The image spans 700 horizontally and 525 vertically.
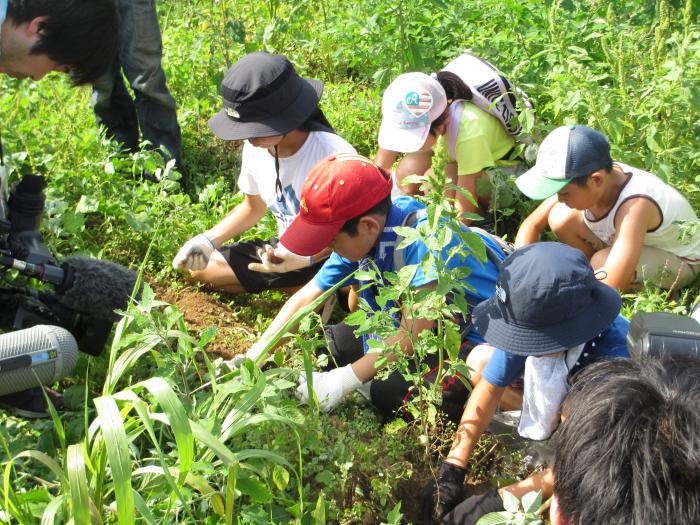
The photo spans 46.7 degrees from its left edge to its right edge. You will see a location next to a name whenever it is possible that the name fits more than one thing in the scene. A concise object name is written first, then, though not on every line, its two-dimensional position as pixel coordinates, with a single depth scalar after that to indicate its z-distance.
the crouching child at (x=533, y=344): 2.01
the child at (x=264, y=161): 2.96
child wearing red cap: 2.36
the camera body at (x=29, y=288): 2.57
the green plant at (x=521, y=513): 1.69
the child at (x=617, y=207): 2.95
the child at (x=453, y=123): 3.34
